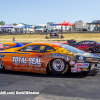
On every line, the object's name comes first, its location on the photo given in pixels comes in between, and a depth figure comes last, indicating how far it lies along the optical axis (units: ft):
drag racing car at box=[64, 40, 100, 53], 50.30
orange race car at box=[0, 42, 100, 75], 20.36
